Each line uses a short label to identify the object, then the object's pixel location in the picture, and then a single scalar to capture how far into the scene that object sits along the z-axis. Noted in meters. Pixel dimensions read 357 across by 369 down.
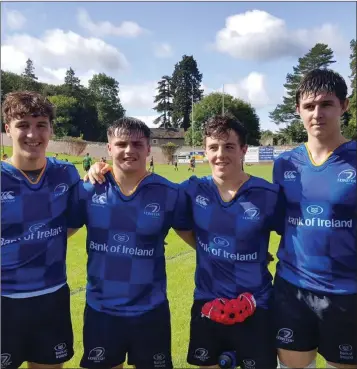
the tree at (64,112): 64.19
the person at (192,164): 35.88
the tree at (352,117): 42.29
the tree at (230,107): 66.62
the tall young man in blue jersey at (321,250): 2.98
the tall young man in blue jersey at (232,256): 3.10
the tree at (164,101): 99.50
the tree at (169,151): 50.06
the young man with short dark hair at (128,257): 3.10
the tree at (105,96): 82.56
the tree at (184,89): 93.12
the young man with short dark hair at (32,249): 3.12
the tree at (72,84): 79.44
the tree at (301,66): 67.19
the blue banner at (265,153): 41.28
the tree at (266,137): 62.44
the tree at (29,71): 82.31
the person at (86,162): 27.23
